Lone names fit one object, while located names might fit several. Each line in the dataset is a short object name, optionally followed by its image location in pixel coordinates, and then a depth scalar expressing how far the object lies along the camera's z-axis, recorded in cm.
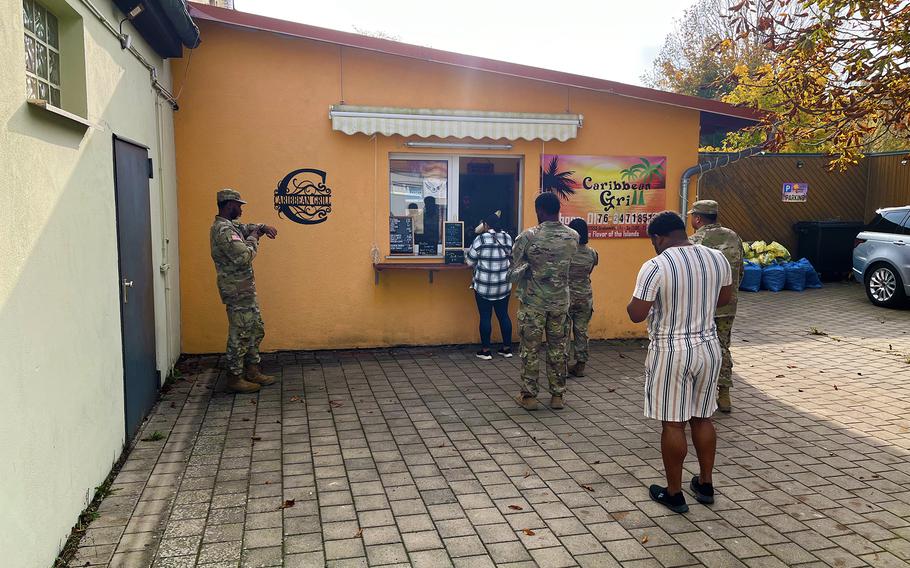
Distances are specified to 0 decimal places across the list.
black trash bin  1542
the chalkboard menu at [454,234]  879
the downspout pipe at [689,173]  922
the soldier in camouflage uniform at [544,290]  630
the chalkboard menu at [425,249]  879
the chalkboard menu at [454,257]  872
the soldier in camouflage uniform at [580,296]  739
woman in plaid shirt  803
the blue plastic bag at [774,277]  1414
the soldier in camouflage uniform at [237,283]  662
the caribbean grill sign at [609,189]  899
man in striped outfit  418
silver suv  1202
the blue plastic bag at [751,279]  1418
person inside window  878
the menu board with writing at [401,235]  868
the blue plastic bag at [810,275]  1448
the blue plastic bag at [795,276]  1423
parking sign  1590
